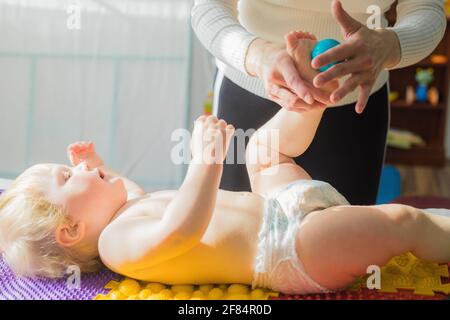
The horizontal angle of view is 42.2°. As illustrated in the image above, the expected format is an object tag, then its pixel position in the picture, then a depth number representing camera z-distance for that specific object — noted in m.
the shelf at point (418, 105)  4.03
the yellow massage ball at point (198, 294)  0.93
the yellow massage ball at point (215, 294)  0.92
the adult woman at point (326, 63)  0.85
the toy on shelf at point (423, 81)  3.99
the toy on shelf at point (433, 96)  4.03
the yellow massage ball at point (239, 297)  0.90
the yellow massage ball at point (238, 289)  0.94
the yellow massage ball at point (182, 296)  0.92
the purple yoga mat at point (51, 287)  0.96
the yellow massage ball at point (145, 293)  0.93
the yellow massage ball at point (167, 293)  0.94
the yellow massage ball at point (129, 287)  0.95
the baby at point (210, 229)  0.89
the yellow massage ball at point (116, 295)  0.93
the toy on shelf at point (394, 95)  4.07
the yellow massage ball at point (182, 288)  0.96
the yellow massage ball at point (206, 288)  0.95
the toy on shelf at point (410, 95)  4.06
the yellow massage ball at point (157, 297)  0.92
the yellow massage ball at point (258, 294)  0.91
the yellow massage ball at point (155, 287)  0.96
